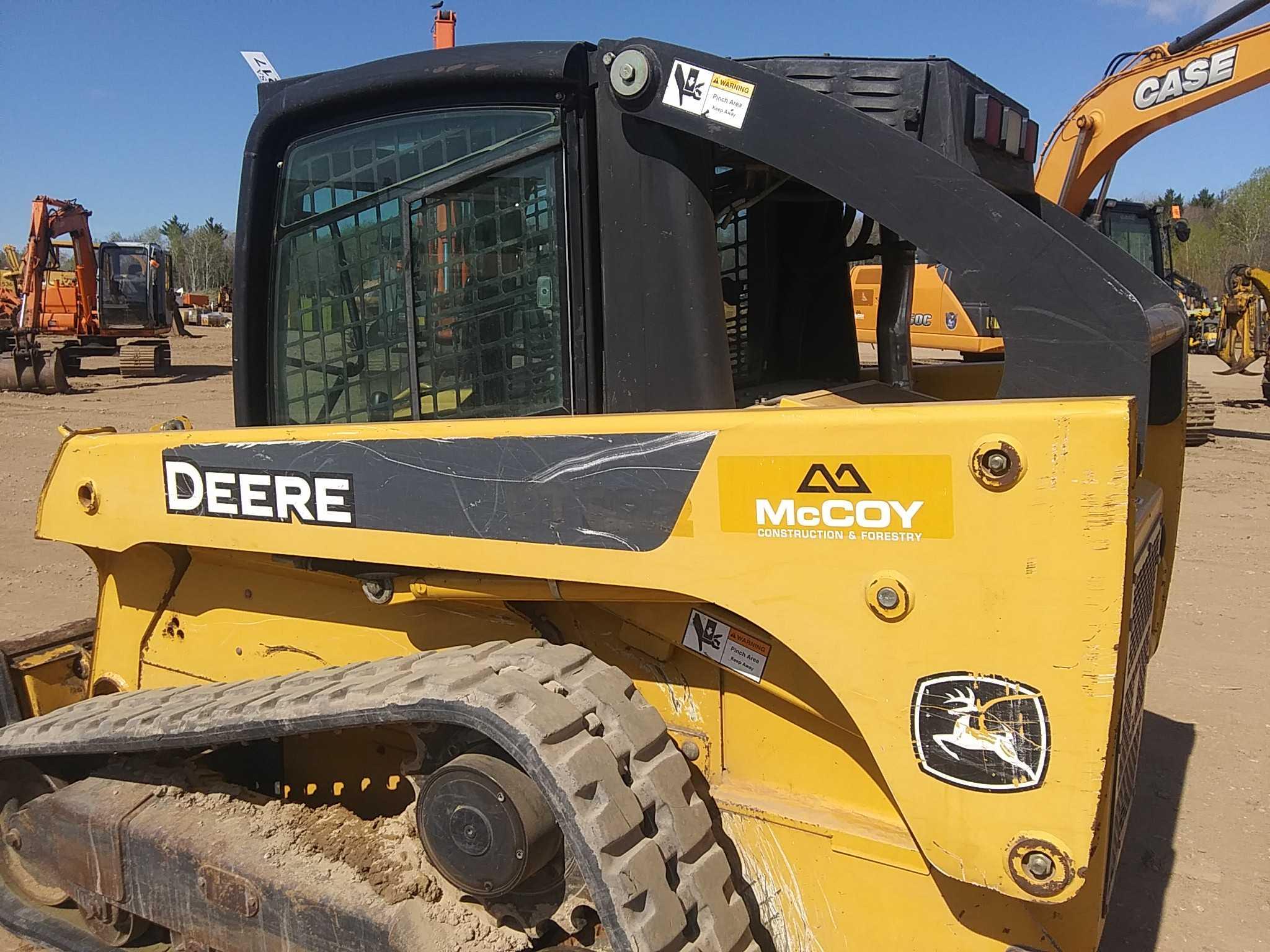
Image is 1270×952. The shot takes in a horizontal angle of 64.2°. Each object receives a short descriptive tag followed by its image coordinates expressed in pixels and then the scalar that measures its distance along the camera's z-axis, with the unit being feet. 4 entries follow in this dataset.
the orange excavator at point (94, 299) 63.98
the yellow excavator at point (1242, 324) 49.98
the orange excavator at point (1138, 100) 29.66
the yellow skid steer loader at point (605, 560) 5.41
